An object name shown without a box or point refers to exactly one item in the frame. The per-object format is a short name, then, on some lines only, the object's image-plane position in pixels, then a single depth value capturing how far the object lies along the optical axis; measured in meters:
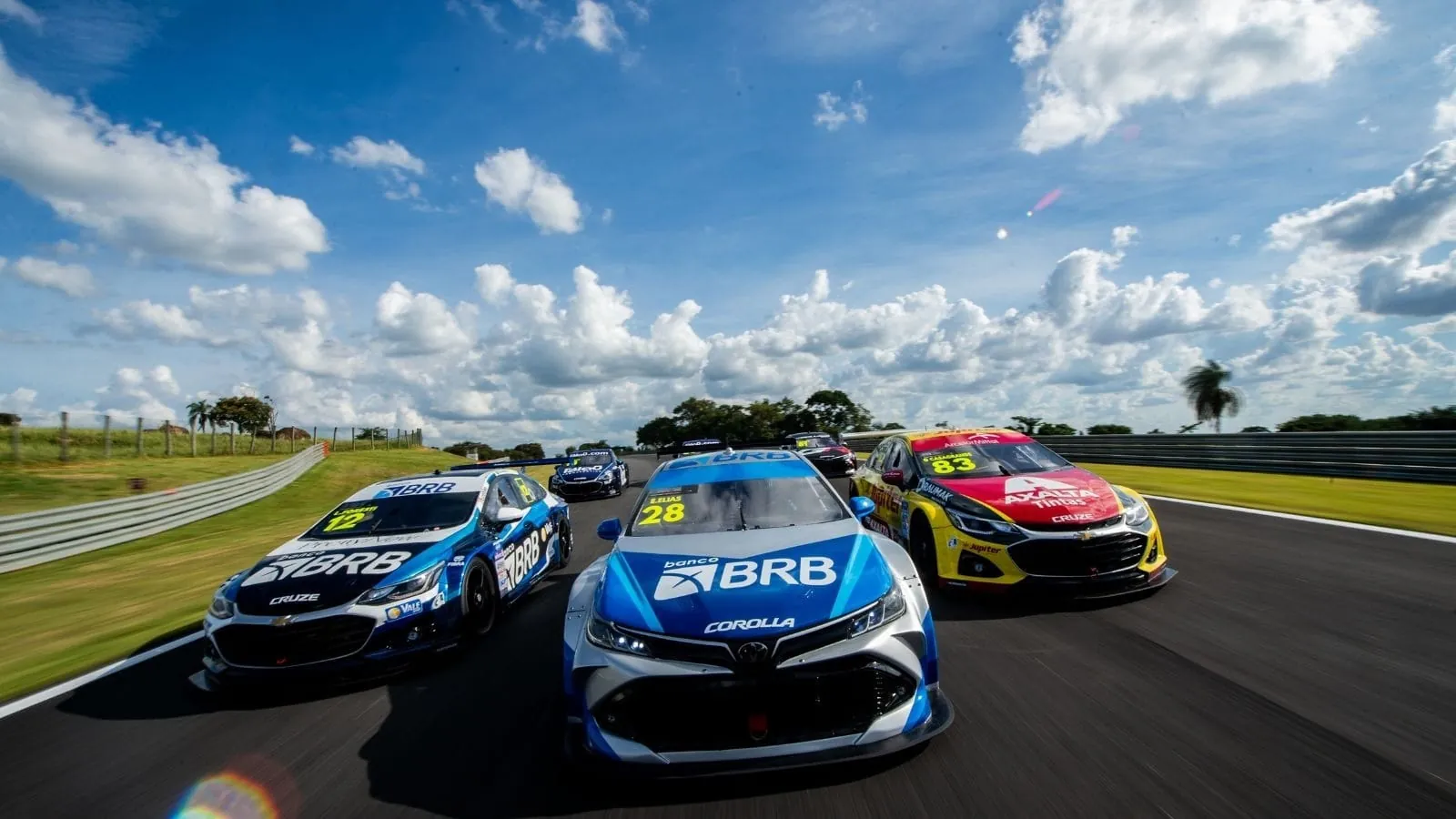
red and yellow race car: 5.63
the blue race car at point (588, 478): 20.03
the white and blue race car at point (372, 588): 4.70
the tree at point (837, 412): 99.57
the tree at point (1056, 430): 26.48
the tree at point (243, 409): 62.41
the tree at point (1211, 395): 43.25
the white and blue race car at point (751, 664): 3.08
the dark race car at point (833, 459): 20.69
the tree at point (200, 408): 65.25
